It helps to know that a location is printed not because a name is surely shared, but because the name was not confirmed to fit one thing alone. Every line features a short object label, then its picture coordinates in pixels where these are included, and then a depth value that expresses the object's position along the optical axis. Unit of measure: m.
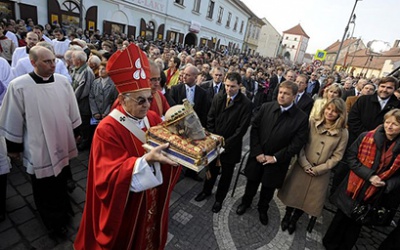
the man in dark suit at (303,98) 5.68
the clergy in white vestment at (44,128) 2.60
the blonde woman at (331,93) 4.60
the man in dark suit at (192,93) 4.61
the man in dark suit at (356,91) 7.26
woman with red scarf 2.79
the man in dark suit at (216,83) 5.85
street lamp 14.98
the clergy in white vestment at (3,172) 2.83
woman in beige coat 3.19
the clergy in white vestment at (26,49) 4.99
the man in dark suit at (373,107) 4.49
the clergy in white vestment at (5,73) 3.53
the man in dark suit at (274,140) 3.29
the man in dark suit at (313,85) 8.95
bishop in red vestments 1.62
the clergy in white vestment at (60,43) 7.81
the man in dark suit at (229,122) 3.55
